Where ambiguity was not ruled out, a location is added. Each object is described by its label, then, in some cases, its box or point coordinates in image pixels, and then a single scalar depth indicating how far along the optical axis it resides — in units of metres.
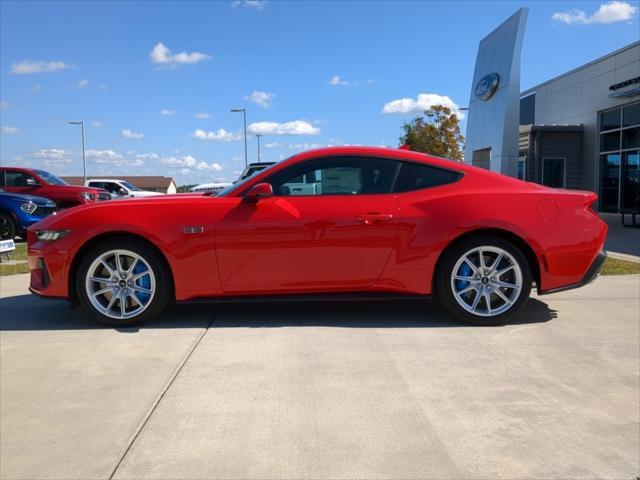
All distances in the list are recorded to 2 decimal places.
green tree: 35.56
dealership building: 19.56
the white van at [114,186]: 24.41
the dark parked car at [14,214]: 11.75
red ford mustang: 4.59
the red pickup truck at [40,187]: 14.35
